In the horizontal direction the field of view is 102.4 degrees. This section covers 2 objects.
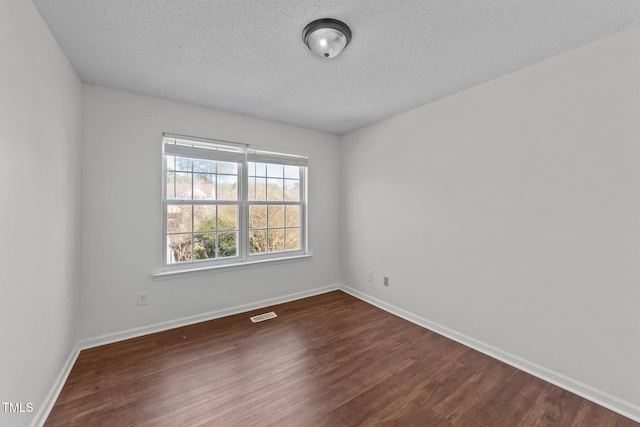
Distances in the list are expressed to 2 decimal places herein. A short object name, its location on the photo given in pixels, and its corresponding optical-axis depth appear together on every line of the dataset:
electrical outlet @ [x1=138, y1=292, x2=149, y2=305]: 2.69
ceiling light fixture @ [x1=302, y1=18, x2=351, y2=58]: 1.65
